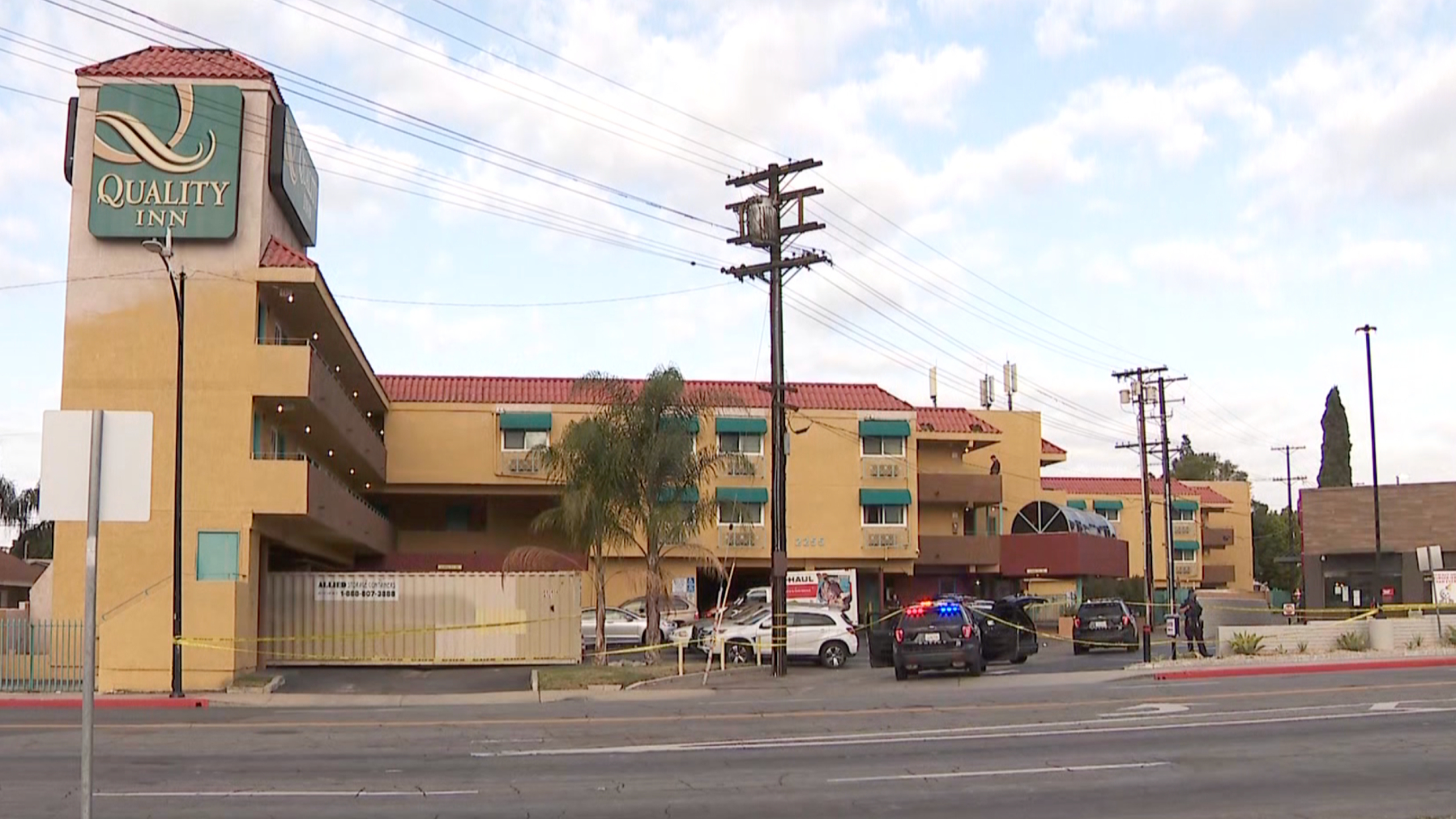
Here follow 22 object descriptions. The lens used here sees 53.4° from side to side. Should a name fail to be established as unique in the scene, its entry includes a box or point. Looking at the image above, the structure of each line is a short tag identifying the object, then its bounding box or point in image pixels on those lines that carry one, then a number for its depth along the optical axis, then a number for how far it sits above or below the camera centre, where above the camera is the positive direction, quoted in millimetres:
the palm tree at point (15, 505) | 85388 +2727
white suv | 36719 -2327
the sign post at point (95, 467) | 8375 +482
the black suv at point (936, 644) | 30266 -2063
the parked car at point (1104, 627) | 41031 -2367
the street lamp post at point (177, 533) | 28406 +339
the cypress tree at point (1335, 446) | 82438 +5564
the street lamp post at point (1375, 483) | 51188 +2131
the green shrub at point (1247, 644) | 33469 -2331
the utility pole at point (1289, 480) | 92875 +4072
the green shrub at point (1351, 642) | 33906 -2346
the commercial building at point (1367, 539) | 55062 +138
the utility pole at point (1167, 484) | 53094 +2285
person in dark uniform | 36812 -1987
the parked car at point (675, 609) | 46875 -2099
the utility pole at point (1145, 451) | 33750 +3097
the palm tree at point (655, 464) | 36656 +2110
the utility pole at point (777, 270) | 33281 +6661
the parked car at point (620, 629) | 43281 -2445
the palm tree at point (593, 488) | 36656 +1518
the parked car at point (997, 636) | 34250 -2186
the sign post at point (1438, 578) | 35812 -901
